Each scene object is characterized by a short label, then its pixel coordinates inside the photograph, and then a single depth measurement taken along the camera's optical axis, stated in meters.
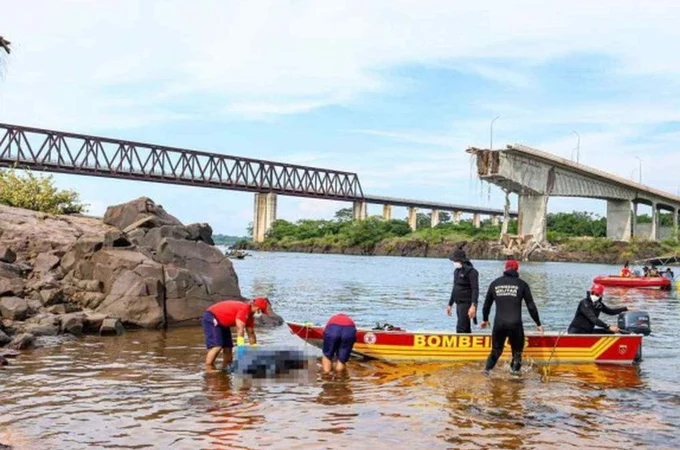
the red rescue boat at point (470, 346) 14.41
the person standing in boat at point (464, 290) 14.70
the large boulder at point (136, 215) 24.46
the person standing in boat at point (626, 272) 45.25
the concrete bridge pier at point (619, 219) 118.19
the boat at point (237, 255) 92.24
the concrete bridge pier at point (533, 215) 107.00
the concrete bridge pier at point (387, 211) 176.62
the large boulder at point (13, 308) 17.03
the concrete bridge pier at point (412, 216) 178.75
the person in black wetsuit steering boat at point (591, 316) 14.80
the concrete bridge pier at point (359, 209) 168.00
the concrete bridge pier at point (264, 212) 151.85
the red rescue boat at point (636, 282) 42.72
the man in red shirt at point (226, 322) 12.51
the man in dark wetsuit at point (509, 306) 12.64
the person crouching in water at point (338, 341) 12.81
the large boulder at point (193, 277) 20.36
